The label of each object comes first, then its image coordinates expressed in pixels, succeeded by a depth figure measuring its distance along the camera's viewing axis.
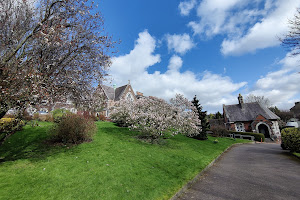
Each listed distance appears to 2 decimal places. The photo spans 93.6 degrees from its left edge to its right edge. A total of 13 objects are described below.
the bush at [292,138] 12.20
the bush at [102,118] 29.48
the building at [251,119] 33.47
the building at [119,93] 39.06
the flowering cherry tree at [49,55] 5.89
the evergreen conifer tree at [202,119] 20.96
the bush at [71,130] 10.41
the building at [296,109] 52.42
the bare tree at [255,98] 56.19
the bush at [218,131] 30.27
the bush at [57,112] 18.91
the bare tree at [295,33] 9.71
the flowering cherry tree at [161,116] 13.48
